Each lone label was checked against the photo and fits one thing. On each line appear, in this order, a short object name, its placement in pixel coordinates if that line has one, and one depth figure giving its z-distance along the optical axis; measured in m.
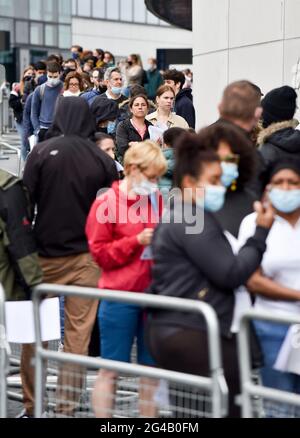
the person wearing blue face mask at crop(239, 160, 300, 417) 11.61
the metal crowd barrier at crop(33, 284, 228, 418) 10.17
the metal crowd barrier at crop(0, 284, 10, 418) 11.77
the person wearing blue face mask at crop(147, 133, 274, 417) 10.85
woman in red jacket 12.93
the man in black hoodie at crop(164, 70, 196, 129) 29.66
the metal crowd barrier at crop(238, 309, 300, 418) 9.89
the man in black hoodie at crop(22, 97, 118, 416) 14.50
